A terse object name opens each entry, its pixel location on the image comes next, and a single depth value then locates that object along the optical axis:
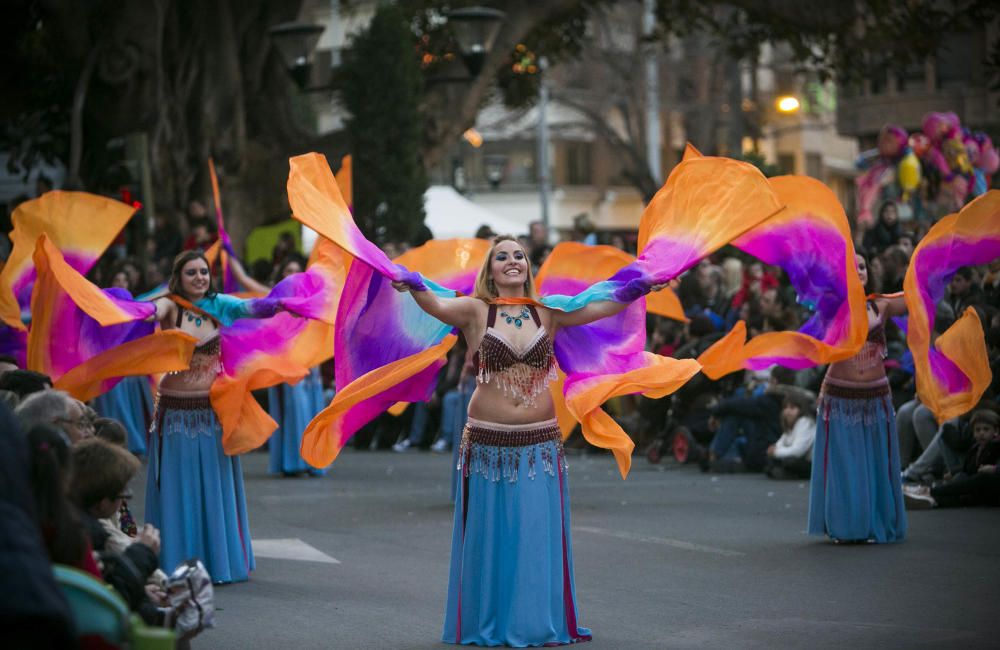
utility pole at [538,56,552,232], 43.59
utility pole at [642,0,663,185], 38.97
